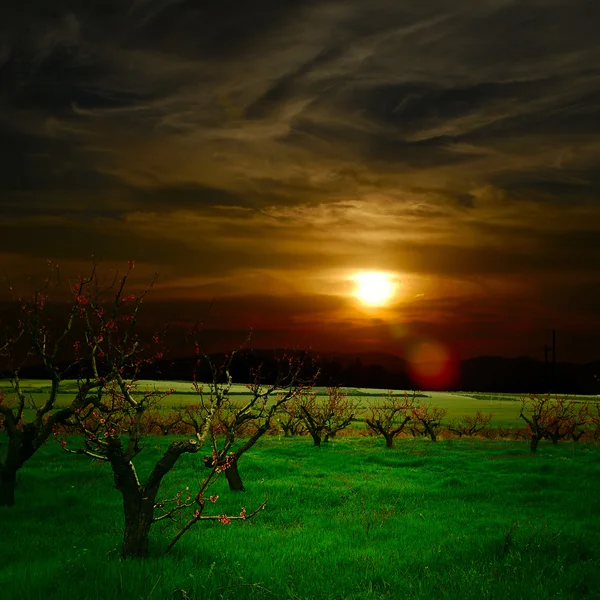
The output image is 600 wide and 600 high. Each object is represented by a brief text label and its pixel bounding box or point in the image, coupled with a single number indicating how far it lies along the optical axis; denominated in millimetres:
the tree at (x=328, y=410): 48500
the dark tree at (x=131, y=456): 12516
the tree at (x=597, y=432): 54531
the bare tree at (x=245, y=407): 13519
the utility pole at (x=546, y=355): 95938
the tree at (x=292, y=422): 46719
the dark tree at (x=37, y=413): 18453
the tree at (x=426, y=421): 50853
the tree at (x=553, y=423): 42719
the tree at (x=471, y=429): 60906
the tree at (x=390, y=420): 44969
